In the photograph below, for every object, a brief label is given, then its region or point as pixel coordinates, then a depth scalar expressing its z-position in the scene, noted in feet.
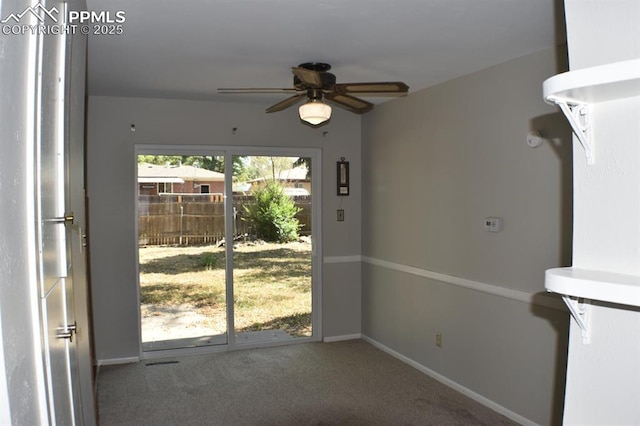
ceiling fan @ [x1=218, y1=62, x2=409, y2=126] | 10.33
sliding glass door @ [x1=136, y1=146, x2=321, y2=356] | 16.29
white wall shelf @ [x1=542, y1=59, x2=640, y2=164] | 3.42
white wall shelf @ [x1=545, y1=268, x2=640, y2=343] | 3.40
